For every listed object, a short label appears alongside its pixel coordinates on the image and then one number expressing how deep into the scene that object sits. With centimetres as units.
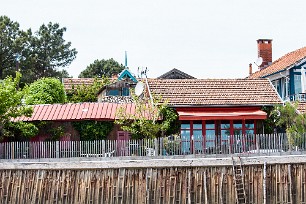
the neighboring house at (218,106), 3781
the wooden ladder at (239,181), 2738
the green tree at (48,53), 7625
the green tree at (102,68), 9575
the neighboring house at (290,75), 4412
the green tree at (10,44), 7362
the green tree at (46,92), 4725
